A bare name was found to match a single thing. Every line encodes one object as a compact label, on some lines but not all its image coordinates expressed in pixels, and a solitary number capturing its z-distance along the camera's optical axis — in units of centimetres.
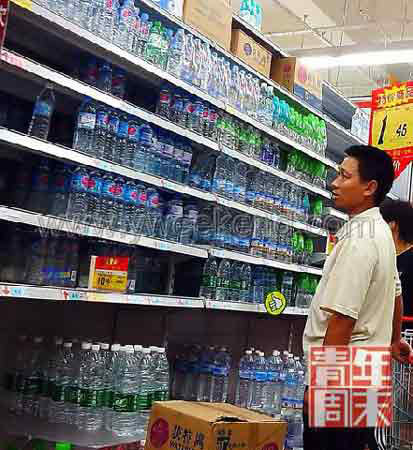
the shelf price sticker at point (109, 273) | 340
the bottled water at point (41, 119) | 331
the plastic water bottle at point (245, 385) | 528
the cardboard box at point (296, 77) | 531
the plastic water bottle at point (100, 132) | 353
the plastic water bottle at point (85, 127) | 341
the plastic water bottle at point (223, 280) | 448
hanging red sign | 582
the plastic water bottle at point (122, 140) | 367
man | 239
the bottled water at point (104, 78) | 361
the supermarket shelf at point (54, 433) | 351
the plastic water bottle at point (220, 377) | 493
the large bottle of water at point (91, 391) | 360
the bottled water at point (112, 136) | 361
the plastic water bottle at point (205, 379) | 488
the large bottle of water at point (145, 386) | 384
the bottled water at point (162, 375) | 417
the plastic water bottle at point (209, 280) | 435
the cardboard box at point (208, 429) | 251
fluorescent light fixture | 686
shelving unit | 307
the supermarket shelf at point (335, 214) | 587
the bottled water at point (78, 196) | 342
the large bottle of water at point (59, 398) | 360
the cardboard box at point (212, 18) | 415
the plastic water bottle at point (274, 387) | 533
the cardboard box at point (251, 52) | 471
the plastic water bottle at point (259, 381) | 530
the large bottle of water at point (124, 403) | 372
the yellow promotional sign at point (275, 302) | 475
